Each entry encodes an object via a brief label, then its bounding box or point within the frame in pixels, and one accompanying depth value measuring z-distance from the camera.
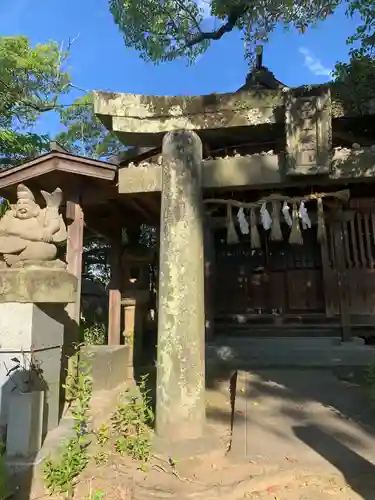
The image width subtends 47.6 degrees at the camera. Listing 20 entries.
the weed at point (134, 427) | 4.99
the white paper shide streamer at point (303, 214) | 7.06
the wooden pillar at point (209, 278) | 9.66
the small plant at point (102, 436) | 5.01
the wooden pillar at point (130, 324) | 9.43
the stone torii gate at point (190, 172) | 5.67
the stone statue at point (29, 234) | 5.32
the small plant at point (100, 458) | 4.66
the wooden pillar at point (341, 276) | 9.12
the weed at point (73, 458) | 4.24
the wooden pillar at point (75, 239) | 7.49
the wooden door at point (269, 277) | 10.04
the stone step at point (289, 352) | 8.17
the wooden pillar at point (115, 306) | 9.40
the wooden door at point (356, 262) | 9.40
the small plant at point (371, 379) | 6.36
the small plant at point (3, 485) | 3.83
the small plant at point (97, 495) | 4.03
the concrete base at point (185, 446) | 5.08
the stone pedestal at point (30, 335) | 4.83
